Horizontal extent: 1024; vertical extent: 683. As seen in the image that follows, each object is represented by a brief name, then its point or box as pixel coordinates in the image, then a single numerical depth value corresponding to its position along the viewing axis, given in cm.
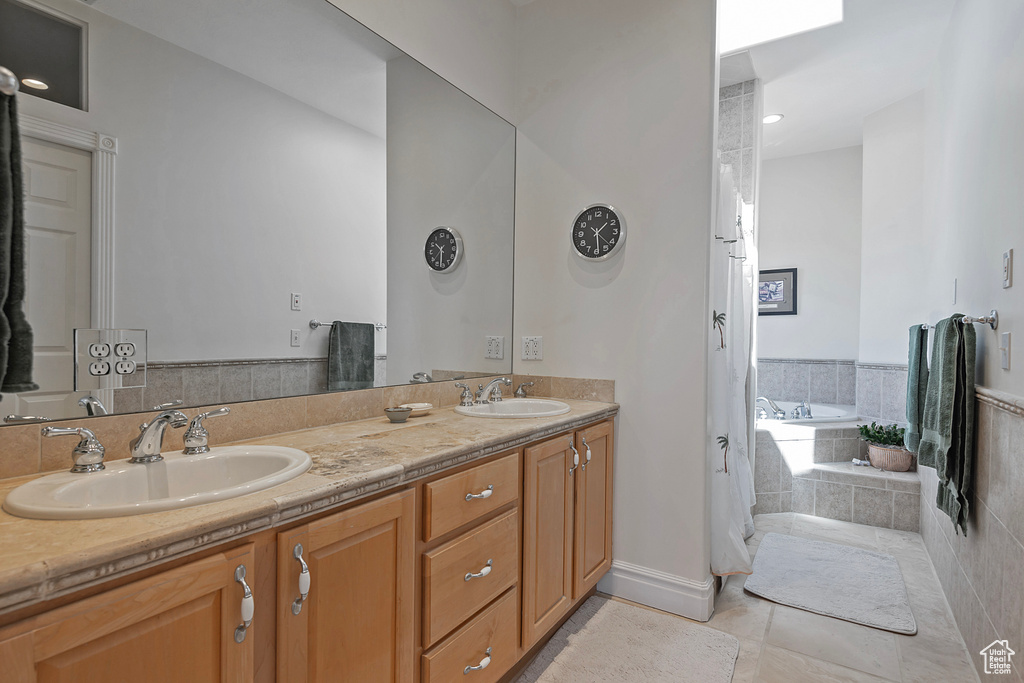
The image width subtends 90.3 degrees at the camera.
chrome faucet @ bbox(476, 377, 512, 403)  220
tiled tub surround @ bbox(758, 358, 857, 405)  451
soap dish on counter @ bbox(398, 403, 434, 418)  187
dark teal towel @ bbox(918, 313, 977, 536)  184
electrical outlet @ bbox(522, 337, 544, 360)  250
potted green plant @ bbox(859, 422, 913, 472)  325
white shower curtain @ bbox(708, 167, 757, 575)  221
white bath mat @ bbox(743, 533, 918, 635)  214
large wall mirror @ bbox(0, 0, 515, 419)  110
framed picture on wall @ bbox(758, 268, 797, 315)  473
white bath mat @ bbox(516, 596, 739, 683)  172
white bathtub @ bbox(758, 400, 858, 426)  401
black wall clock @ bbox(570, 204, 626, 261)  227
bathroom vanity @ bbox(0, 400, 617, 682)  68
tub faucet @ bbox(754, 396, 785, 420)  429
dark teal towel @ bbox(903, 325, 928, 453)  239
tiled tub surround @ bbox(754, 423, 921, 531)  313
